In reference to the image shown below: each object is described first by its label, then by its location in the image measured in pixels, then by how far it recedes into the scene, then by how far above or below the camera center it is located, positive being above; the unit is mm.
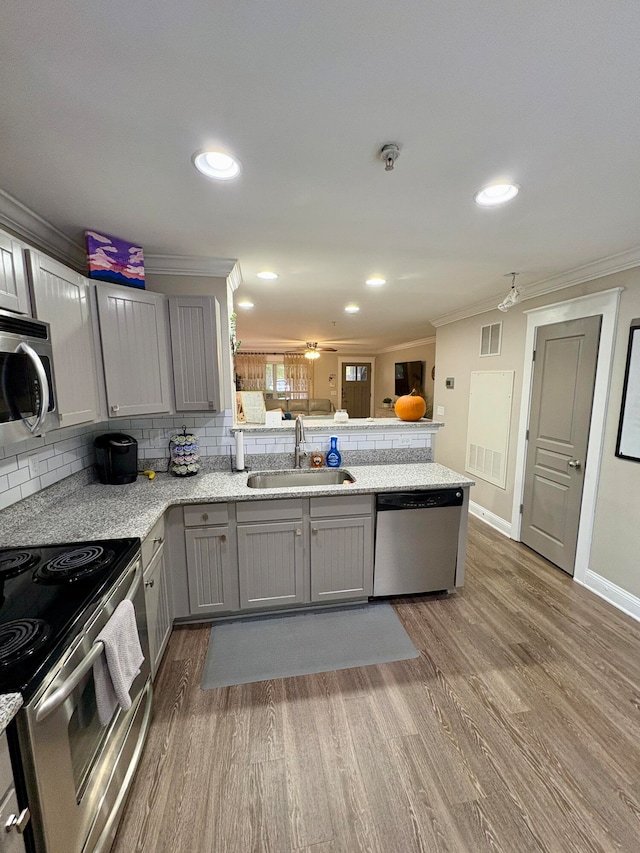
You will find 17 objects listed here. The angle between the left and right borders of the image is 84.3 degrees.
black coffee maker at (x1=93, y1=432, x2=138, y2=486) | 2328 -496
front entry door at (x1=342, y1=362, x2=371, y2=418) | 9200 -140
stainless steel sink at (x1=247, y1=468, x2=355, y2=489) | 2674 -727
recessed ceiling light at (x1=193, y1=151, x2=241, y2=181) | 1313 +838
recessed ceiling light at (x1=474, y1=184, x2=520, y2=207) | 1520 +841
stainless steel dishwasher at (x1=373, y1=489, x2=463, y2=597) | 2395 -1089
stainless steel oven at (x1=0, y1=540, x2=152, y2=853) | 843 -1003
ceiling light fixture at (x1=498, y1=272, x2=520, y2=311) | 2671 +641
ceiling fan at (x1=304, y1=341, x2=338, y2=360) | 7520 +722
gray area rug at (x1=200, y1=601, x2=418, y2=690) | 1973 -1578
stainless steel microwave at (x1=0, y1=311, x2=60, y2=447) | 1208 +0
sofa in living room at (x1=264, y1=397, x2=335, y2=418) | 8031 -516
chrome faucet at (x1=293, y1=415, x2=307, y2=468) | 2762 -433
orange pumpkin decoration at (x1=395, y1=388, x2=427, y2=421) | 3104 -209
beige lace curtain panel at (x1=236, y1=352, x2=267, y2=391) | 8641 +322
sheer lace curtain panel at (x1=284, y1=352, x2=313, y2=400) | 8836 +214
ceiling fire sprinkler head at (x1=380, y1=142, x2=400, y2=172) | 1243 +819
